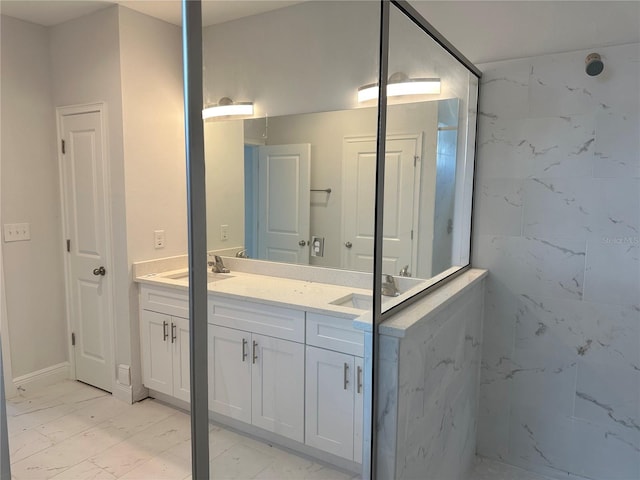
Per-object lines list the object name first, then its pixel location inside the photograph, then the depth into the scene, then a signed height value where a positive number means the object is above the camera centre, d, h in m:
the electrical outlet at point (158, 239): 3.02 -0.36
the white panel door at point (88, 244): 2.99 -0.41
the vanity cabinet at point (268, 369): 1.88 -0.87
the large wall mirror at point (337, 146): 2.16 +0.24
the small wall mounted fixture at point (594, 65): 2.01 +0.59
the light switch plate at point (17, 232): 2.92 -0.32
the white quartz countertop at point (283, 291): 2.00 -0.56
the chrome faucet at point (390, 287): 1.83 -0.43
